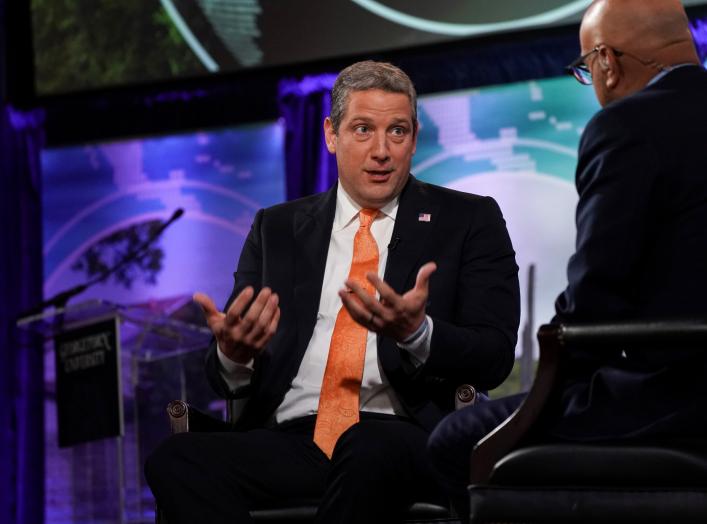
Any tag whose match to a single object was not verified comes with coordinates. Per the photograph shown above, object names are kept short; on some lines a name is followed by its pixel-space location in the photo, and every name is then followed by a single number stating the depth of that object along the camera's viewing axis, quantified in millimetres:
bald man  3406
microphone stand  9672
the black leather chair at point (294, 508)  4301
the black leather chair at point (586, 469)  3189
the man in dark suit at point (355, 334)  4262
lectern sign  8922
